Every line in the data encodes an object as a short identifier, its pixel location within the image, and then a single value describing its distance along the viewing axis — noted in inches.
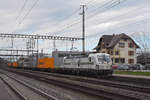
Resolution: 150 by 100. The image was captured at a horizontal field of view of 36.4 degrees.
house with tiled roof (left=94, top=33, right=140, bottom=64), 2412.6
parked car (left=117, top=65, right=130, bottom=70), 1826.5
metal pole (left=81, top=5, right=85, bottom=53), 1394.2
